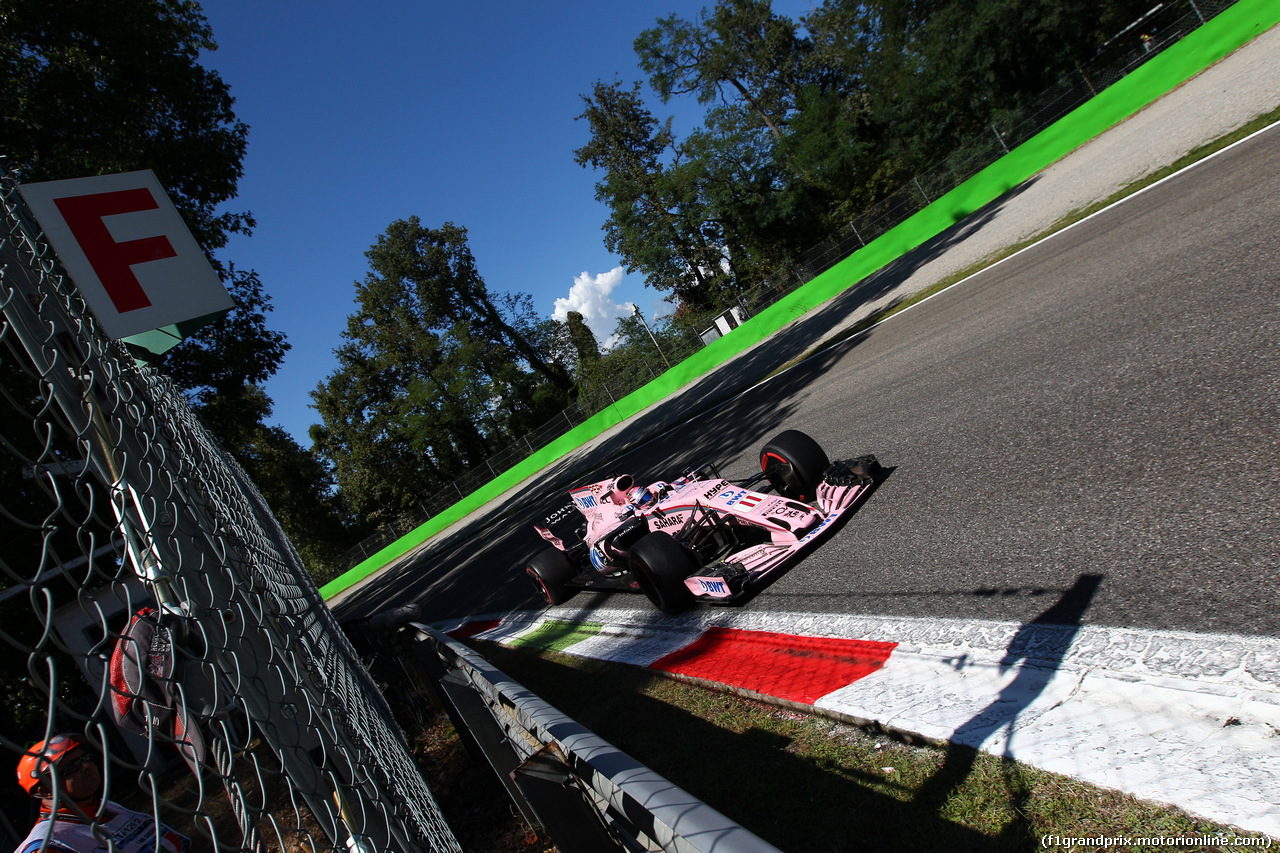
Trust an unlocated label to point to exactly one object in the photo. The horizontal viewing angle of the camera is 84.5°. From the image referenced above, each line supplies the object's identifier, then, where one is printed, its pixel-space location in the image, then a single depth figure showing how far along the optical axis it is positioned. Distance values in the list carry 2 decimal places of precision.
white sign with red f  2.02
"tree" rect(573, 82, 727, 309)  34.12
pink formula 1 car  4.79
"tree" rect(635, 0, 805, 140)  35.81
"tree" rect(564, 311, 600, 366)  43.25
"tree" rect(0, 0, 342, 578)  10.33
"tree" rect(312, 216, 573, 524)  35.69
